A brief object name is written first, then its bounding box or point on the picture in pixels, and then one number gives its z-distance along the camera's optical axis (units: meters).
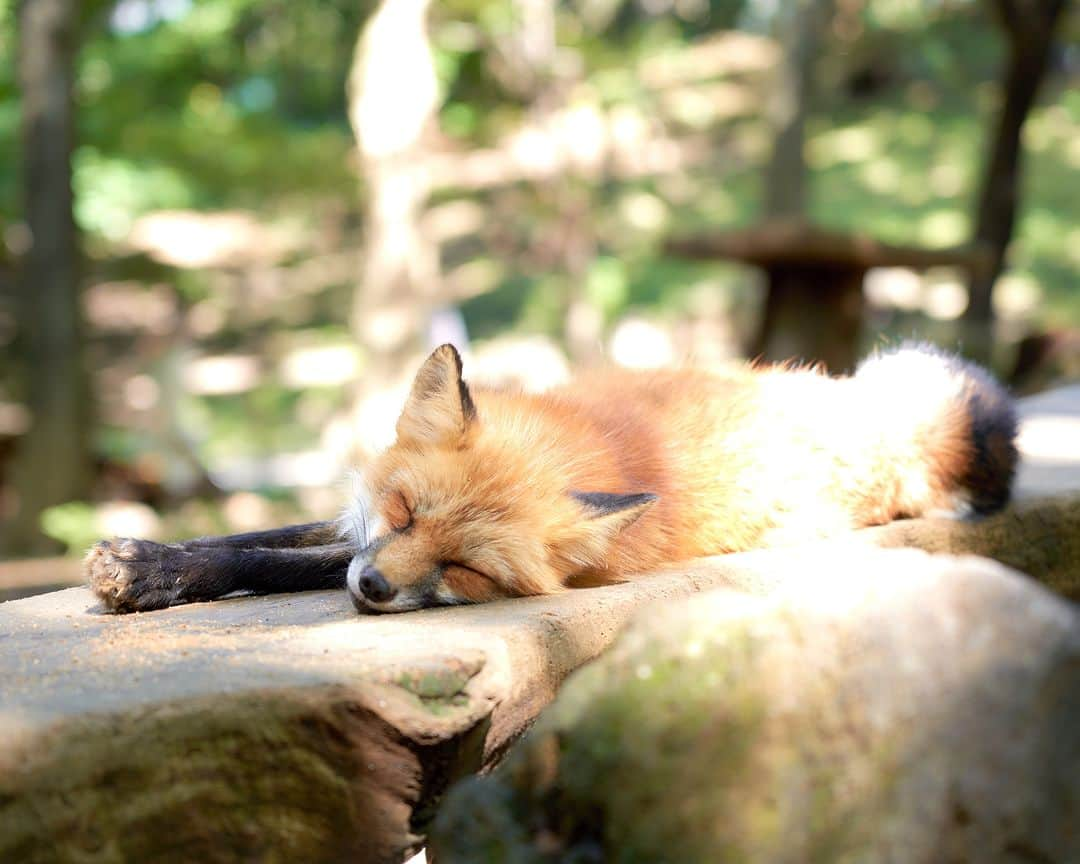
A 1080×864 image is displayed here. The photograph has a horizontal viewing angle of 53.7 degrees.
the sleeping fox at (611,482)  2.26
